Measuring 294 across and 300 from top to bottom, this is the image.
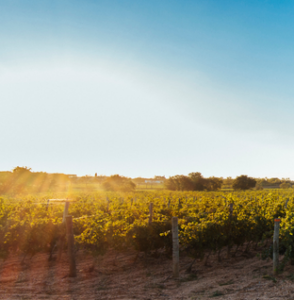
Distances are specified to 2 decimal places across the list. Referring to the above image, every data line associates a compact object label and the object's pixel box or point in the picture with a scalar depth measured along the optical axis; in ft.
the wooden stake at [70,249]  20.79
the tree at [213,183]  189.71
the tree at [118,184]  162.18
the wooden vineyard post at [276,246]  18.69
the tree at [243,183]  190.49
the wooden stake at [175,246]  19.97
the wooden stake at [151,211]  26.30
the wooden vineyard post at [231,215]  25.48
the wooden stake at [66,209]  28.60
